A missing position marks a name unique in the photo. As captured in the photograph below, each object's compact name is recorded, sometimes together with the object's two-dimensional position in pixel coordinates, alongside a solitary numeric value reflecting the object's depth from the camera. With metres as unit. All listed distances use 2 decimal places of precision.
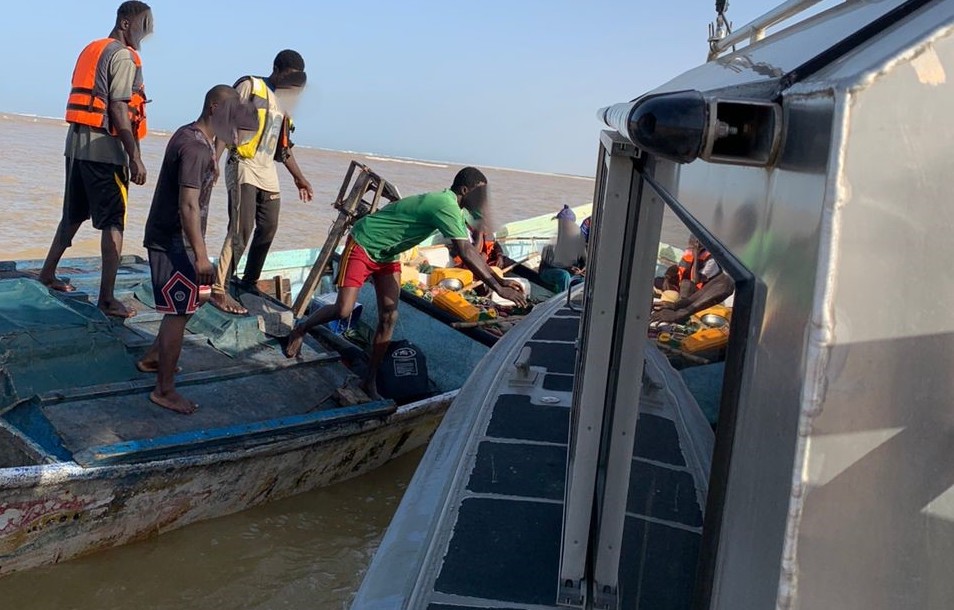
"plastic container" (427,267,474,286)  7.15
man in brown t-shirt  4.04
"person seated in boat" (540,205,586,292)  8.67
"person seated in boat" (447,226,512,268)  8.29
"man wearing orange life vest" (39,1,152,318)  4.94
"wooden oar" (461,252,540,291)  7.17
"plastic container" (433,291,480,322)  6.12
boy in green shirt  4.82
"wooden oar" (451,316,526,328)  5.97
